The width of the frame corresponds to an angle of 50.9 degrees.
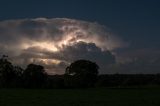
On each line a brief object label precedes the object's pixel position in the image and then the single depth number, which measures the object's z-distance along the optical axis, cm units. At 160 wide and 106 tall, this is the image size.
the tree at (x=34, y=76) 4803
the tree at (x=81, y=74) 5223
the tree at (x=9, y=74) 4745
